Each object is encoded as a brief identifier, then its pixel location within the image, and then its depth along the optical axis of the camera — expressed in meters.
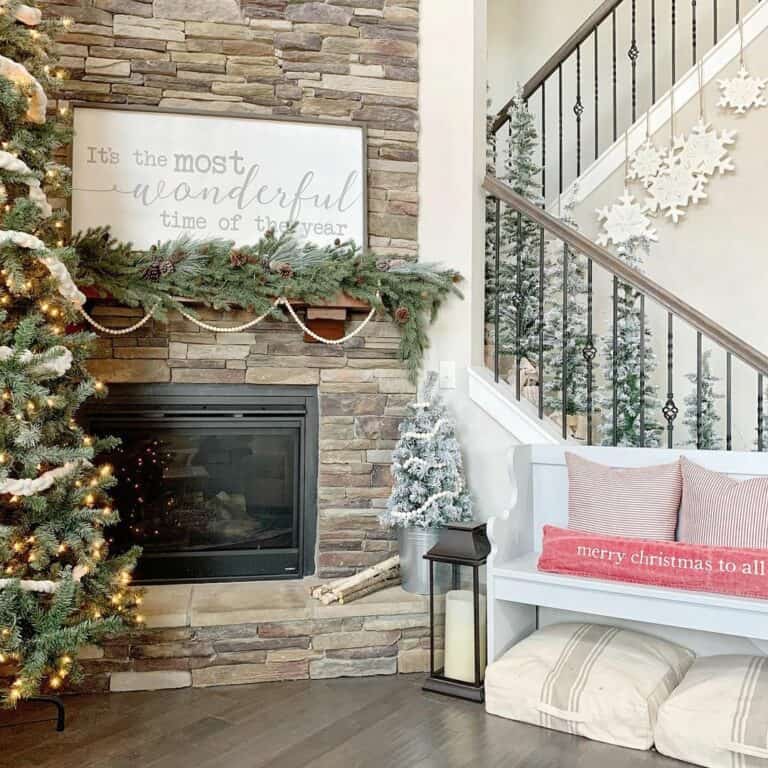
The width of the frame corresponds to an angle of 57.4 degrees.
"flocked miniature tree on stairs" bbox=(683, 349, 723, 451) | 3.05
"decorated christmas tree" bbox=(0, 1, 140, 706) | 2.07
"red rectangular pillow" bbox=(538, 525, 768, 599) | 2.07
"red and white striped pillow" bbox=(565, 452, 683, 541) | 2.33
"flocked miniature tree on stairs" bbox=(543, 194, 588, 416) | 3.30
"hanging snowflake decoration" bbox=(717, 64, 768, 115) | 3.63
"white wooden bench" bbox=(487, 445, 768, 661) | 2.08
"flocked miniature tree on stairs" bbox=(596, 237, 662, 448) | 3.12
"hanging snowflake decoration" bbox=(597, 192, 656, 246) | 3.98
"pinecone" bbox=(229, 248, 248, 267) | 2.70
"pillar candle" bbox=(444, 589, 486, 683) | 2.48
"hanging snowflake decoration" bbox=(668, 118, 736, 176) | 3.72
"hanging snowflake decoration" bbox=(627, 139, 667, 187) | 3.94
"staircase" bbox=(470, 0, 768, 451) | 2.81
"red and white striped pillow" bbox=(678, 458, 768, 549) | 2.18
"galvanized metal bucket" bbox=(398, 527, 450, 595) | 2.78
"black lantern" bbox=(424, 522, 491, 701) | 2.46
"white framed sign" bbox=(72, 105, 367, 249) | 2.85
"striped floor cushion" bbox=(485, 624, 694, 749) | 2.12
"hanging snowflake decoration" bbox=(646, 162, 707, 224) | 3.80
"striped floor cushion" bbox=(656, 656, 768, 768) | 1.93
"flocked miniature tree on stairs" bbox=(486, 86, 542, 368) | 3.26
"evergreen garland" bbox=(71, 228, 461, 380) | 2.67
